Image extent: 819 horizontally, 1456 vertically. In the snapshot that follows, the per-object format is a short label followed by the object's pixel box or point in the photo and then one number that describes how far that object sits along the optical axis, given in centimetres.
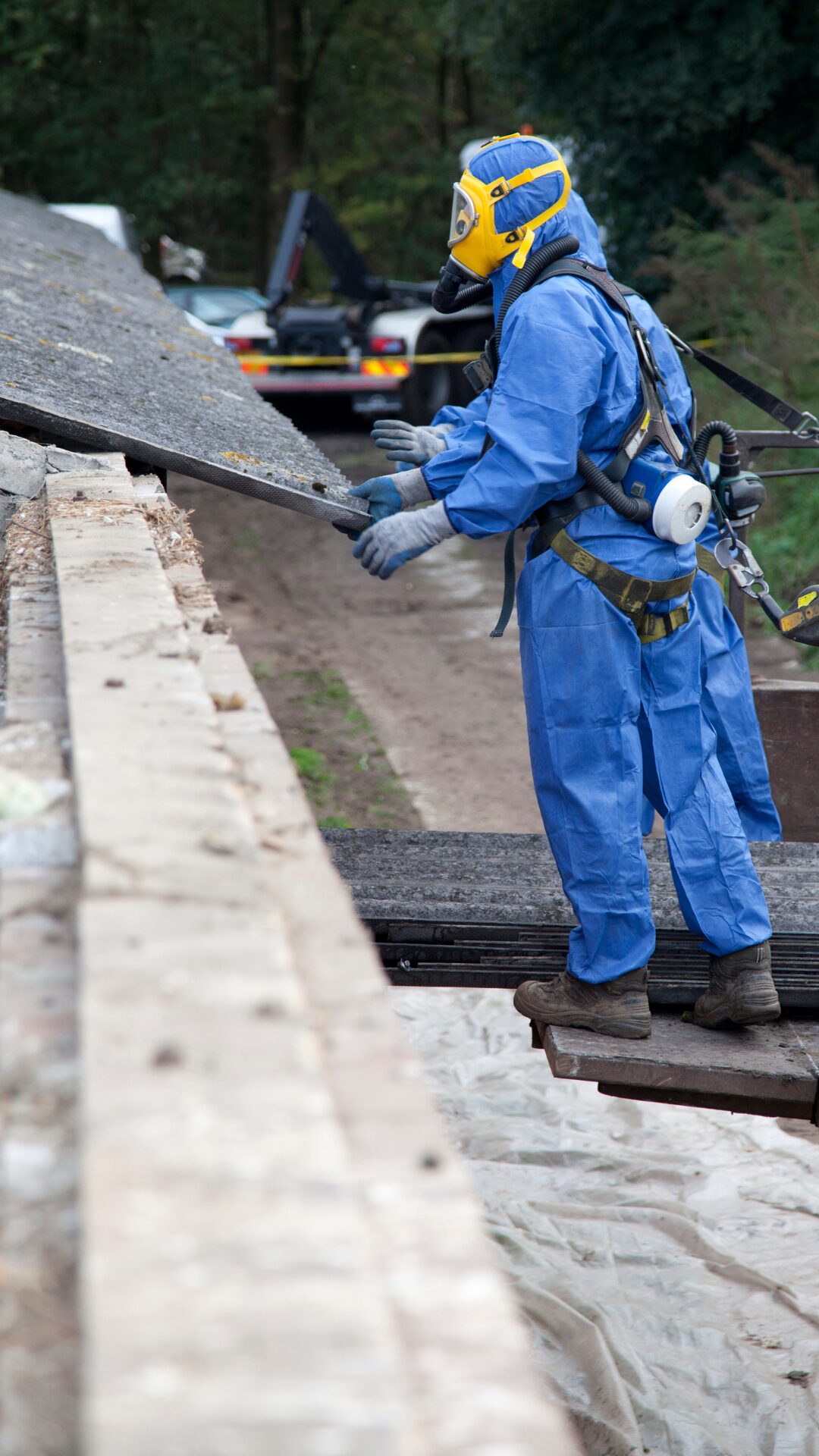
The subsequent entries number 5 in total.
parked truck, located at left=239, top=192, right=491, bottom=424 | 2803
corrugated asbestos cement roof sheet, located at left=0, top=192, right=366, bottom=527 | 584
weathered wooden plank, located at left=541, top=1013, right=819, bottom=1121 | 548
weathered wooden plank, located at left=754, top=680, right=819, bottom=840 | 899
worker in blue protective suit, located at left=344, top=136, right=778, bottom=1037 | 524
